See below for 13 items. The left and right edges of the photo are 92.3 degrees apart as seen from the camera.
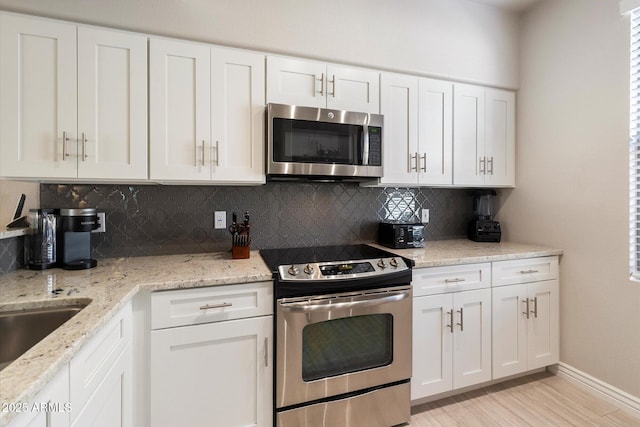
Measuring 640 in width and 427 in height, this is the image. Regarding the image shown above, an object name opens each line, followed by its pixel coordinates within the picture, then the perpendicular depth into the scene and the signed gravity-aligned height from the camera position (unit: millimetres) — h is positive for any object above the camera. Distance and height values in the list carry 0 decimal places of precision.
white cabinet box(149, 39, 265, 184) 1680 +555
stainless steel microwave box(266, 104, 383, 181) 1825 +426
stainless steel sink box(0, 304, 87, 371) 1069 -422
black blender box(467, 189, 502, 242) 2557 -76
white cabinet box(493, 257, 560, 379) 2090 -777
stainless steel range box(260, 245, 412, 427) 1557 -699
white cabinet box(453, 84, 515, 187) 2375 +602
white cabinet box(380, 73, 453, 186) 2150 +596
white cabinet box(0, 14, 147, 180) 1460 +545
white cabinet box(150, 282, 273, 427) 1404 -713
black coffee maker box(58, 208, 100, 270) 1617 -149
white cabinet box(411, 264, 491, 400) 1870 -754
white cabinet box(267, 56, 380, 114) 1875 +808
